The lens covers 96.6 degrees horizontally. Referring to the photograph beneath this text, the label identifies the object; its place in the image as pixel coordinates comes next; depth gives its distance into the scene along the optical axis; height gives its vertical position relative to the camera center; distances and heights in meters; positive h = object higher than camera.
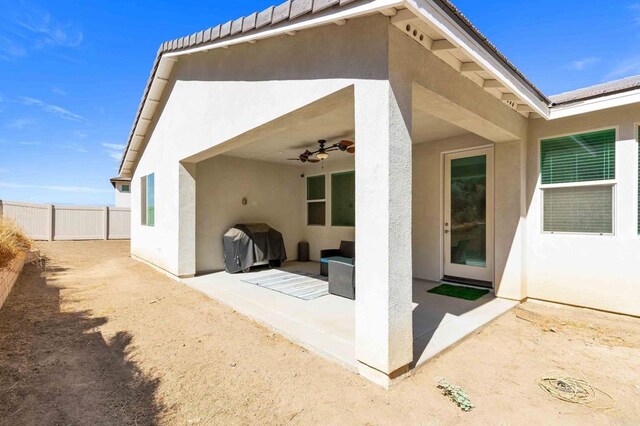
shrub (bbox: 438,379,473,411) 2.41 -1.62
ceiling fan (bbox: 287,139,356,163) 5.77 +1.35
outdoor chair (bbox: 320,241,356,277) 7.02 -1.10
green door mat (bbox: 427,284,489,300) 5.26 -1.54
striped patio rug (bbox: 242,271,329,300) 5.50 -1.59
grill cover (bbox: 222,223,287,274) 7.39 -0.93
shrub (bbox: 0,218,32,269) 4.82 -0.63
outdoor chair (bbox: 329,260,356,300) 5.12 -1.26
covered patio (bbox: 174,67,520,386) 2.64 -0.18
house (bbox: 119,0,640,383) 2.65 +1.00
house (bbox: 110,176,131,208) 22.72 +1.54
